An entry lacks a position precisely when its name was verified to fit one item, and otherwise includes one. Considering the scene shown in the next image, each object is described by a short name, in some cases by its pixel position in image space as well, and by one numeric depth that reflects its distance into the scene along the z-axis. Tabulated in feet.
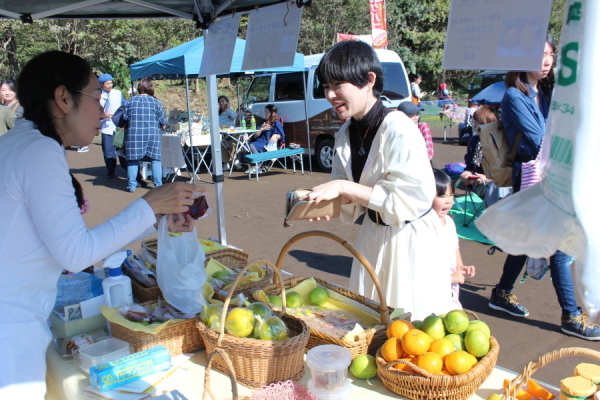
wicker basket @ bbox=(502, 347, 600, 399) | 4.31
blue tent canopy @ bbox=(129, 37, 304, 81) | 27.22
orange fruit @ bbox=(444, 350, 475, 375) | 4.72
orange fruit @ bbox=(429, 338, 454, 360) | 4.92
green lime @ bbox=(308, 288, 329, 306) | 6.60
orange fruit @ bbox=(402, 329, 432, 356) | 4.89
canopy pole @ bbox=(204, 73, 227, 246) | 11.93
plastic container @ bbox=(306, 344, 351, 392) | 4.67
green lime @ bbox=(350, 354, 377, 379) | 5.17
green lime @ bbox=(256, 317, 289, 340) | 5.15
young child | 9.15
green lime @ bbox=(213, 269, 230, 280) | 7.55
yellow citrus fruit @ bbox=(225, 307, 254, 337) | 5.16
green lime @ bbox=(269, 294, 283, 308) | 6.16
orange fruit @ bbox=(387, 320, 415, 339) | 5.23
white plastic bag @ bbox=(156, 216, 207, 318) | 6.04
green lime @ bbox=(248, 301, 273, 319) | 5.49
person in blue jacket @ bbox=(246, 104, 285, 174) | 32.91
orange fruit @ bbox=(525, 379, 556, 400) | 4.78
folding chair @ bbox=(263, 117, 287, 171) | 33.40
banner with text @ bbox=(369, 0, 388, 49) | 40.59
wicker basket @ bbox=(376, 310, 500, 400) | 4.62
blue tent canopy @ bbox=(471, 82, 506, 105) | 36.55
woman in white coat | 6.40
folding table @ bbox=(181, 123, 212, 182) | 32.48
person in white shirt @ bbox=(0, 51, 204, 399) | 4.44
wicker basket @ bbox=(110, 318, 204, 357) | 5.60
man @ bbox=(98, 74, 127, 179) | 30.35
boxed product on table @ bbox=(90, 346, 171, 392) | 4.93
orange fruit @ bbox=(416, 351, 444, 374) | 4.74
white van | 31.37
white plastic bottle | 6.46
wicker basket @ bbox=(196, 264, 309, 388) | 4.91
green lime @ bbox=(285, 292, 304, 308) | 6.42
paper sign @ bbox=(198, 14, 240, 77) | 9.83
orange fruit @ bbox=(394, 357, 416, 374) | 4.85
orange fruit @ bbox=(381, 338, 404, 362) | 5.04
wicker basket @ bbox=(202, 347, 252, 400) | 4.12
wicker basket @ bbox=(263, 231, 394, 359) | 5.39
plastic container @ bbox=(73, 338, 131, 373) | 5.37
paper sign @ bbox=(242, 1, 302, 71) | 8.15
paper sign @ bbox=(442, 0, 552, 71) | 4.24
